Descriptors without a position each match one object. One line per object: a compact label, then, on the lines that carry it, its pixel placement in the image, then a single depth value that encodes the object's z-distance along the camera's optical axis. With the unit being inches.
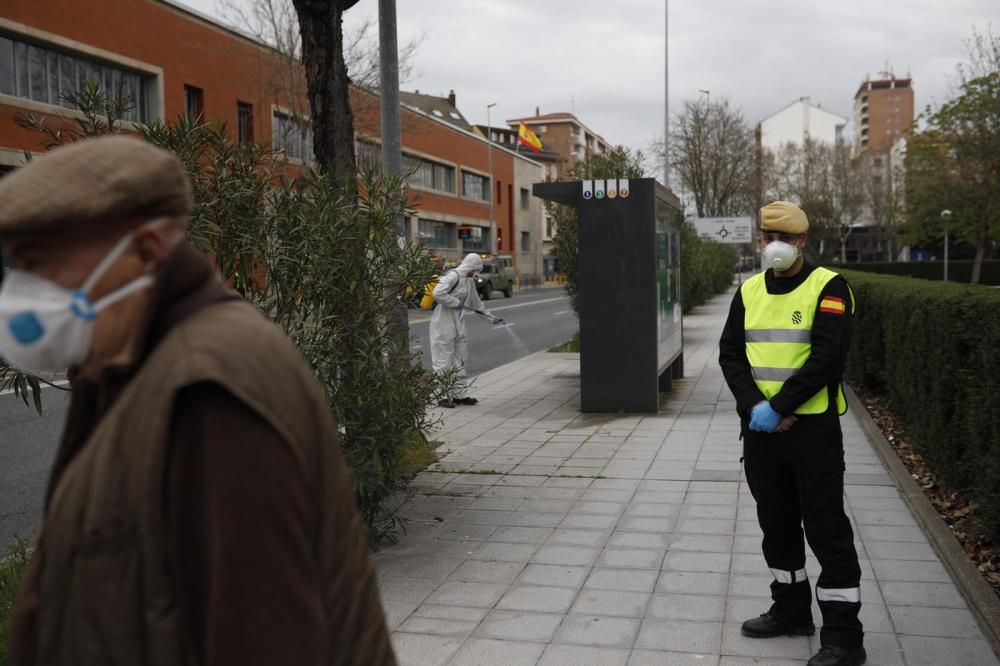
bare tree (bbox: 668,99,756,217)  2010.3
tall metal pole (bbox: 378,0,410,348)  356.5
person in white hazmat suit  483.5
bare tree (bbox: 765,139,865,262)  2874.0
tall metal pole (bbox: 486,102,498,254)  2475.9
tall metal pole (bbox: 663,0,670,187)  1559.3
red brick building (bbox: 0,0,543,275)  891.4
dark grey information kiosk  419.5
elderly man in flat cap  52.1
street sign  1806.1
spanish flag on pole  2470.5
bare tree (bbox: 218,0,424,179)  1131.9
